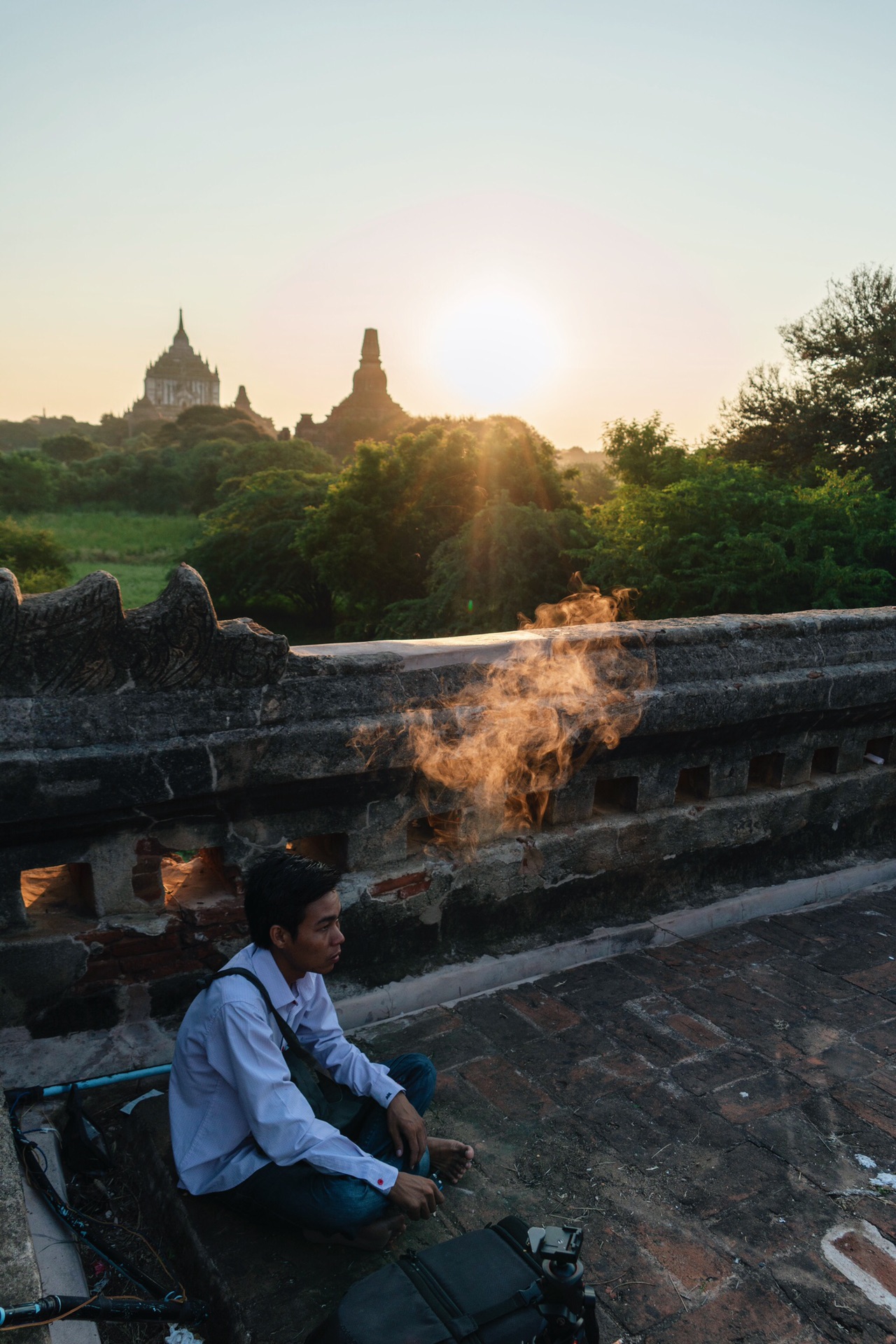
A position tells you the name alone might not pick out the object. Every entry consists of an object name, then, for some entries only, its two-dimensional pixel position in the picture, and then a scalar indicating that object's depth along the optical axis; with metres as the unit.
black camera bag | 1.68
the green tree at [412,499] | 18.52
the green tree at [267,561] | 23.61
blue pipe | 2.44
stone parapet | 2.44
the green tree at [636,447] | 15.98
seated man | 2.03
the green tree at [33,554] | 25.11
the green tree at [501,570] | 15.30
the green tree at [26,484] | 43.56
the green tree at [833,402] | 18.70
